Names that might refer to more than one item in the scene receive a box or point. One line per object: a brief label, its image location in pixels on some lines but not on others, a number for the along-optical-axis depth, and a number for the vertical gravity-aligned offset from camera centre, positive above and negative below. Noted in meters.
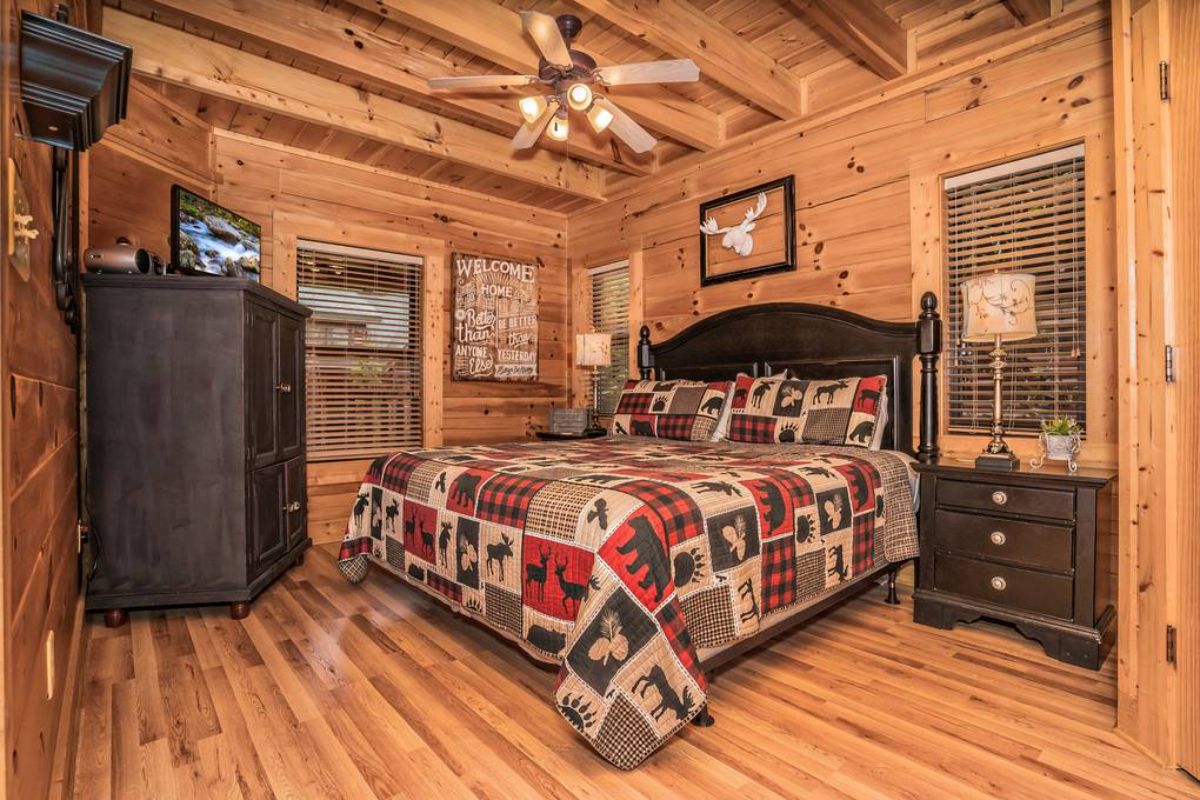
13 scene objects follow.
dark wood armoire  2.64 -0.16
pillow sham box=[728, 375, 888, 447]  3.08 -0.07
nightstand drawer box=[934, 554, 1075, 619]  2.38 -0.76
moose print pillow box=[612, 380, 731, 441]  3.63 -0.06
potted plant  2.48 -0.18
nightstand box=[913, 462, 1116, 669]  2.32 -0.63
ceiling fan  2.46 +1.41
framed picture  3.93 +1.10
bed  1.65 -0.48
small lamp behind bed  4.65 +0.38
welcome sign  4.90 +0.67
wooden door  1.63 +0.16
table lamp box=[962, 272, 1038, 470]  2.56 +0.33
